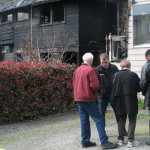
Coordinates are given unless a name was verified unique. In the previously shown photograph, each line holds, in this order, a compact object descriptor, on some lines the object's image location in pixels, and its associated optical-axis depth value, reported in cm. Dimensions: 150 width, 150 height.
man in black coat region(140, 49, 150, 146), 602
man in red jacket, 597
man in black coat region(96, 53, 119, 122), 669
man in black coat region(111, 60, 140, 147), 608
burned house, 1836
